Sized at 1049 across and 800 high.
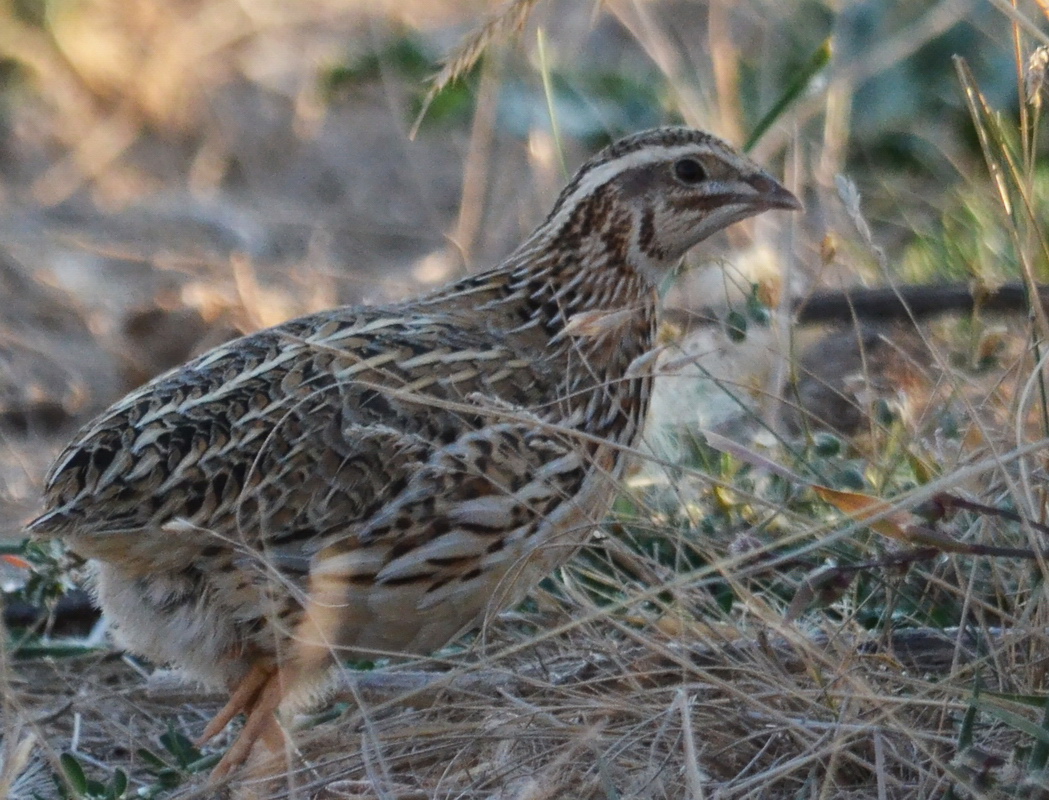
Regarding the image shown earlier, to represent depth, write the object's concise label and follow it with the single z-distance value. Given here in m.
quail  6.81
